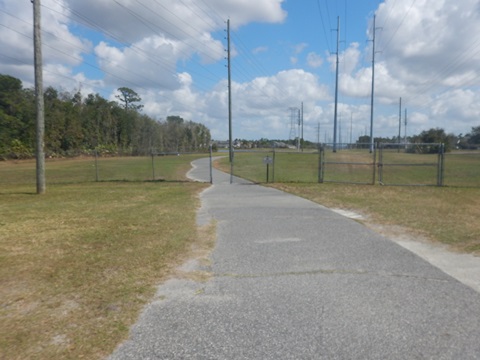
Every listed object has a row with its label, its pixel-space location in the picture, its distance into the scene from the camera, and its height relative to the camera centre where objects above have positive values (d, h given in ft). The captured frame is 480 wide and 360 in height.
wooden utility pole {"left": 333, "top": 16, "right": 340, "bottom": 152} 183.52 +18.06
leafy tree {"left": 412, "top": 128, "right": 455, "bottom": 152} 189.47 +9.97
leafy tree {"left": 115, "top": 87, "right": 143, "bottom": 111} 346.95 +49.82
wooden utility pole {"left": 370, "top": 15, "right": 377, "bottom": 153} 179.77 +27.12
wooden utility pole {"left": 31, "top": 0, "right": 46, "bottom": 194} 48.06 +7.17
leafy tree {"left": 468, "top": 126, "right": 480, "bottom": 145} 213.71 +11.40
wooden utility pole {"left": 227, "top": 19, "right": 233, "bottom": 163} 112.57 +15.07
